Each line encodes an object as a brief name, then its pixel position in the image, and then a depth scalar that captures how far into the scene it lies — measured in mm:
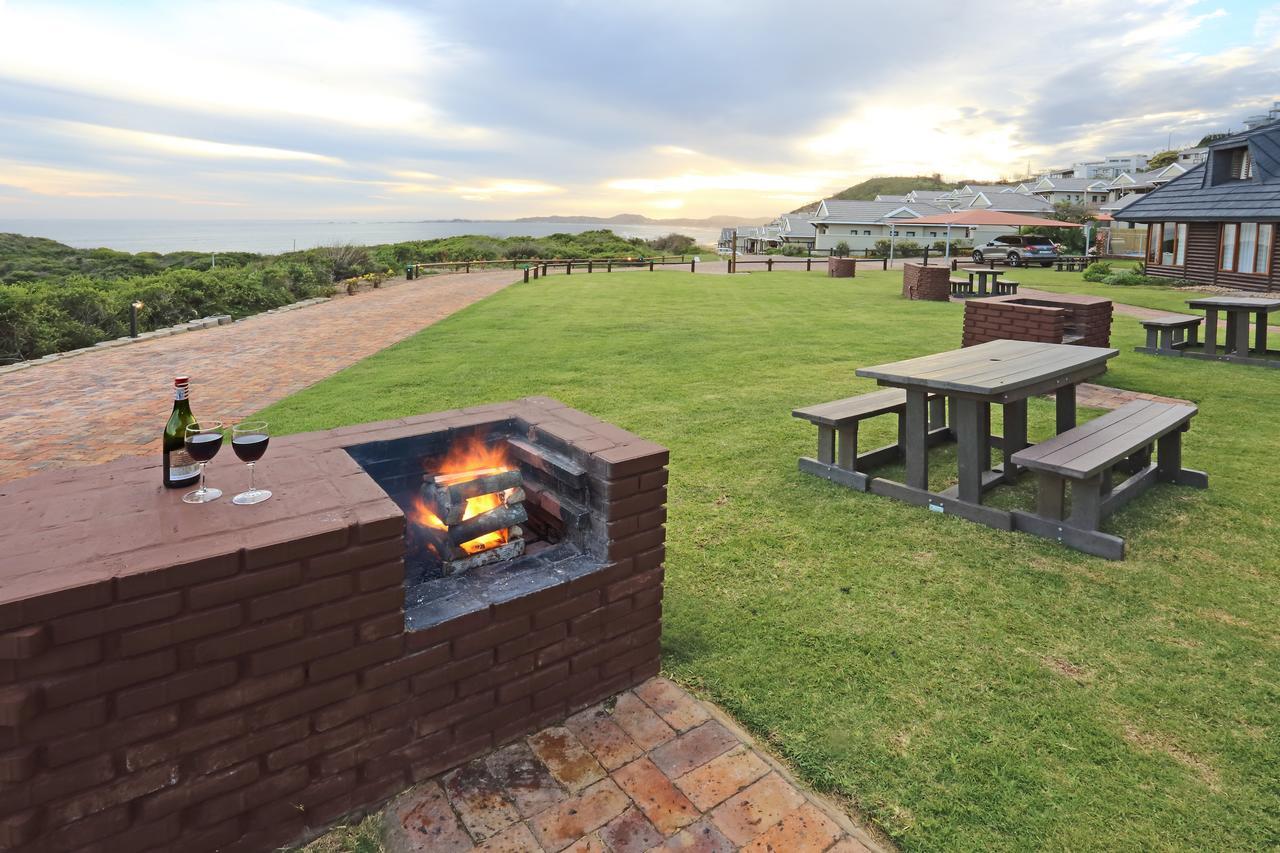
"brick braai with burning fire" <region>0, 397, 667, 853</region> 1688
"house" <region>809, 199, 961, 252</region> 60000
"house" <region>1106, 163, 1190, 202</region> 59312
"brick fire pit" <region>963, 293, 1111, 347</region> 8875
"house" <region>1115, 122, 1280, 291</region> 20578
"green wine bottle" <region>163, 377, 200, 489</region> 2248
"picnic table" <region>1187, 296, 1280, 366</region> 9680
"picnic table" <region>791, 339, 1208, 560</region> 4152
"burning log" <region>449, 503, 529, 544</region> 2861
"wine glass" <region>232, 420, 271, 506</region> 2221
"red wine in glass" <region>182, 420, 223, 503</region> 2154
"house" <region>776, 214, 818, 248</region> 68438
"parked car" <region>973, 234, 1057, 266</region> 30719
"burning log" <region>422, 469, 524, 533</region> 2857
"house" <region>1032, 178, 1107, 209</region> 77125
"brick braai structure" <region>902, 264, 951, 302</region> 17859
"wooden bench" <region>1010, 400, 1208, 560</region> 4031
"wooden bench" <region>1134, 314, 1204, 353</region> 10148
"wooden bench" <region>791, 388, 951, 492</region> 5078
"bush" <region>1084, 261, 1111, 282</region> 23344
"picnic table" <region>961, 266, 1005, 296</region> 17078
